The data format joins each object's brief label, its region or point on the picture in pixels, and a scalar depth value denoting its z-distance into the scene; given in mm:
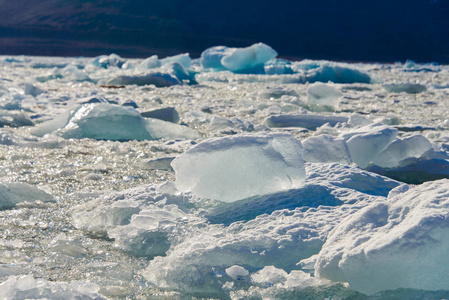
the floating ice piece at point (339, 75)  15789
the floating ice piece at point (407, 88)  12266
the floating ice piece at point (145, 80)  13586
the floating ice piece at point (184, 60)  19953
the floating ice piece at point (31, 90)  10602
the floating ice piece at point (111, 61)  23453
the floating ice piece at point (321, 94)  9281
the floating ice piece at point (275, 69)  19250
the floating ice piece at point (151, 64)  19078
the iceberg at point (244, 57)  18484
